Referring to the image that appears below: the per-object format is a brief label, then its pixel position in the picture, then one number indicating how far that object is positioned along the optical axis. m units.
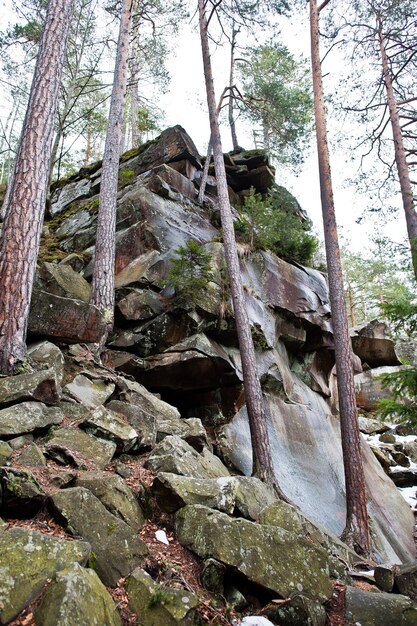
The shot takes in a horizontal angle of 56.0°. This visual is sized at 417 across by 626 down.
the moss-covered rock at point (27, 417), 4.10
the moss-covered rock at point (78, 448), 4.15
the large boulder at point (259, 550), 3.38
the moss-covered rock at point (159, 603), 2.66
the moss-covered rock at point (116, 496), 3.61
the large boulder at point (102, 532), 2.98
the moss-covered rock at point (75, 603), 2.16
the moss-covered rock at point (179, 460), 4.60
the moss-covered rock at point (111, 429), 4.82
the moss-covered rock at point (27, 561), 2.24
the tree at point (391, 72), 11.96
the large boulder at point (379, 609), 3.28
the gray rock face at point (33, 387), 4.49
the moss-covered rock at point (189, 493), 3.94
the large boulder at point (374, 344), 19.56
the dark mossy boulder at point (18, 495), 3.09
